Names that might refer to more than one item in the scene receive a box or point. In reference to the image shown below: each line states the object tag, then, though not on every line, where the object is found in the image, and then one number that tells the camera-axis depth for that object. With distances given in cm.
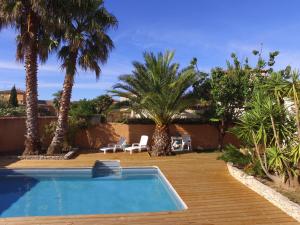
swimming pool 575
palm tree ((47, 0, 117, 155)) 975
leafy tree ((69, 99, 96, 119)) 1256
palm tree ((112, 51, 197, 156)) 1036
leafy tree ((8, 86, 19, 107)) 2555
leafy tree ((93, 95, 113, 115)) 1747
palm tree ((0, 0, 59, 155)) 927
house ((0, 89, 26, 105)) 4193
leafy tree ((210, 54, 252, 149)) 1086
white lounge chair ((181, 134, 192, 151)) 1209
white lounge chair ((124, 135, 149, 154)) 1145
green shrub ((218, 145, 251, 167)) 743
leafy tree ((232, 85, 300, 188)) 574
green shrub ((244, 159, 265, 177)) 665
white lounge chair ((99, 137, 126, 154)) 1150
